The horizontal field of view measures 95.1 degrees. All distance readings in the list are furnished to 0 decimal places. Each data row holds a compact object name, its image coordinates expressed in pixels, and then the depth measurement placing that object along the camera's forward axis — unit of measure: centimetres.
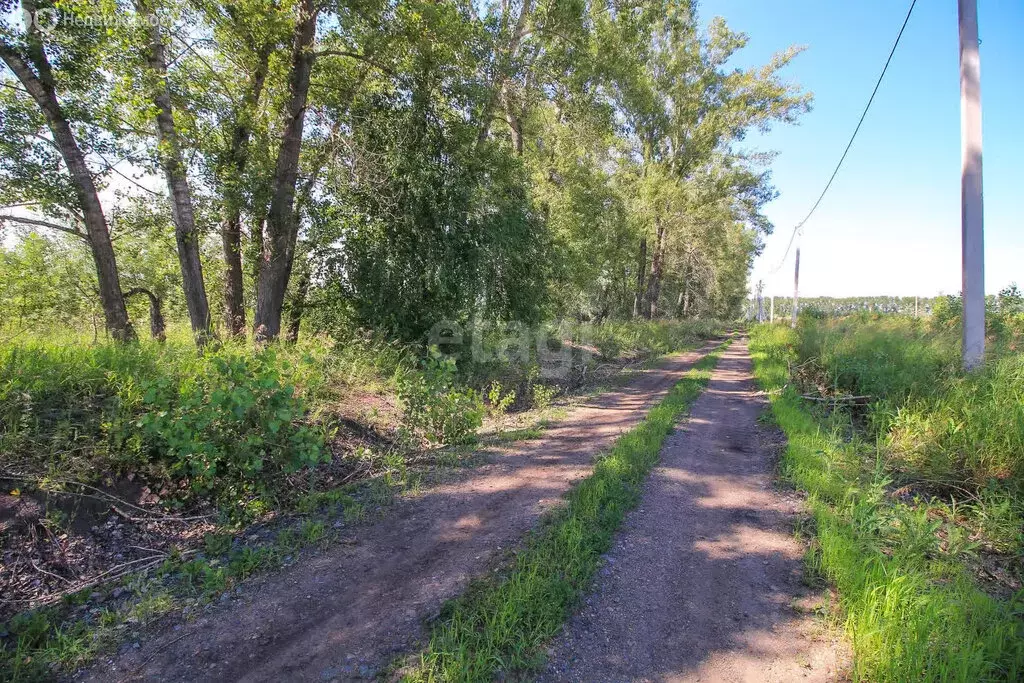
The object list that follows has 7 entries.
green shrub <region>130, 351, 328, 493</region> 399
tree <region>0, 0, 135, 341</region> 601
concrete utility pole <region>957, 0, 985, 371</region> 660
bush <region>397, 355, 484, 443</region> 659
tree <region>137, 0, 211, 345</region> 679
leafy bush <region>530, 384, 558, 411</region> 962
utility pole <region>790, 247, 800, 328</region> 3055
